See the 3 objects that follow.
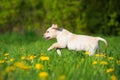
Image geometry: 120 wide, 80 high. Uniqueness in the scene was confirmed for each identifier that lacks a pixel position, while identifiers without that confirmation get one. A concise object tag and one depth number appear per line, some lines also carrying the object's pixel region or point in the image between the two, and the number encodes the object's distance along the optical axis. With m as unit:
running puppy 7.91
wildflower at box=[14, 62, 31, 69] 4.56
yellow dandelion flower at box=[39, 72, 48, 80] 4.19
